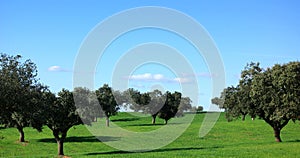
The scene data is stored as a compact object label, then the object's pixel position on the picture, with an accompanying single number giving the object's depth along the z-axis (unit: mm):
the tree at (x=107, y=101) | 90938
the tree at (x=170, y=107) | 111169
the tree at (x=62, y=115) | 46312
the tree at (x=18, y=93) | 30391
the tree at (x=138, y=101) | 105262
